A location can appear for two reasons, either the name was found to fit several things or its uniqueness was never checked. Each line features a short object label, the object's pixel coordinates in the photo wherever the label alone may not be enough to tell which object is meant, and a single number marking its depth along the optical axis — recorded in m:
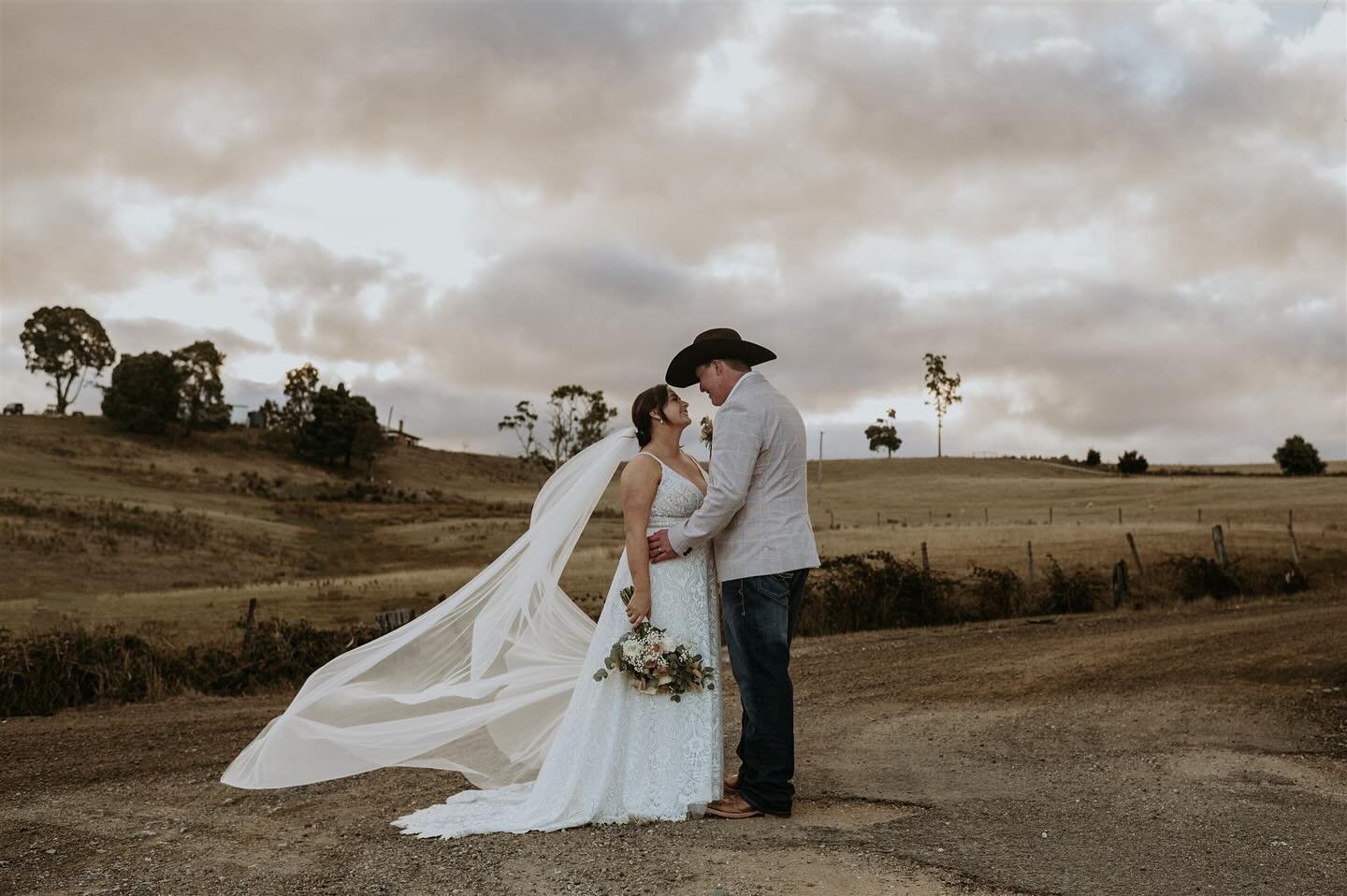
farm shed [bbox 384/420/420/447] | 106.47
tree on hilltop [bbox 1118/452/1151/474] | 97.38
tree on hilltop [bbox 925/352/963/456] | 115.62
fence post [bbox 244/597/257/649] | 14.68
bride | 6.64
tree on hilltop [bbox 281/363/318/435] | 92.25
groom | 6.50
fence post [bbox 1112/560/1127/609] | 23.00
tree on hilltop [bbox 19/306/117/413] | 98.62
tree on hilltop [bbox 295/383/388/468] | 88.88
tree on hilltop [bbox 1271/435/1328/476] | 85.00
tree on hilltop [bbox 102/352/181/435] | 86.38
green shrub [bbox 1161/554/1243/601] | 24.36
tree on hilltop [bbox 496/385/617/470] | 79.81
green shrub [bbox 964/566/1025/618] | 21.50
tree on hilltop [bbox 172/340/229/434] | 89.50
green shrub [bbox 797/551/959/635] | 19.52
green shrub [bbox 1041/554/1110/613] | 22.66
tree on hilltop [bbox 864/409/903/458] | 139.38
